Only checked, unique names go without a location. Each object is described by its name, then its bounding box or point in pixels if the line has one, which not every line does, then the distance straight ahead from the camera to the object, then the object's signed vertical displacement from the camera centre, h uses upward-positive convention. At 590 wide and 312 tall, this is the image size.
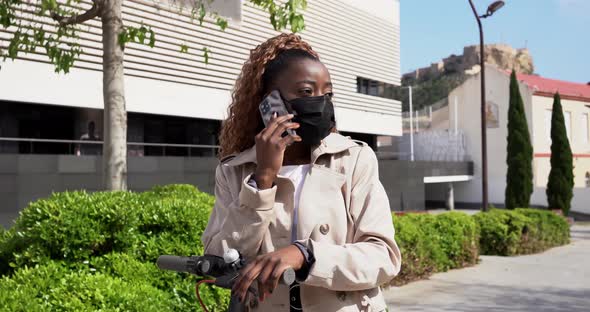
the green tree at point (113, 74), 6.46 +1.15
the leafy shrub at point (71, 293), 3.27 -0.75
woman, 1.44 -0.10
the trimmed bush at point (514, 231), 12.89 -1.47
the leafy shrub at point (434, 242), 8.45 -1.22
